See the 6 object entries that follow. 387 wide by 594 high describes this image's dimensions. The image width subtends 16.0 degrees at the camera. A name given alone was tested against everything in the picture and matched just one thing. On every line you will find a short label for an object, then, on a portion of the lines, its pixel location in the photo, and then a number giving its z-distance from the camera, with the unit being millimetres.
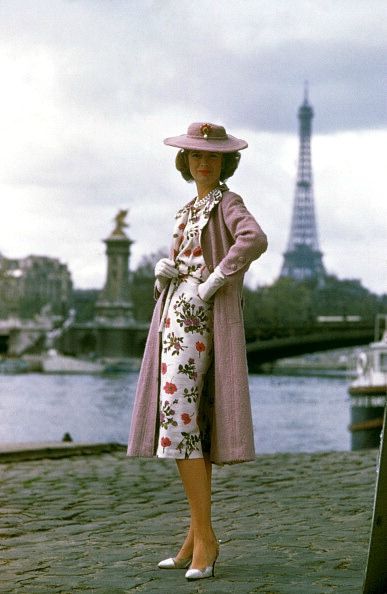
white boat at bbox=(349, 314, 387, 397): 26728
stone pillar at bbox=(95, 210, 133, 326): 66750
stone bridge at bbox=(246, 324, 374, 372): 48844
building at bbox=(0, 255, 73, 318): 108750
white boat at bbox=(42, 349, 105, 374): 64750
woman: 4219
